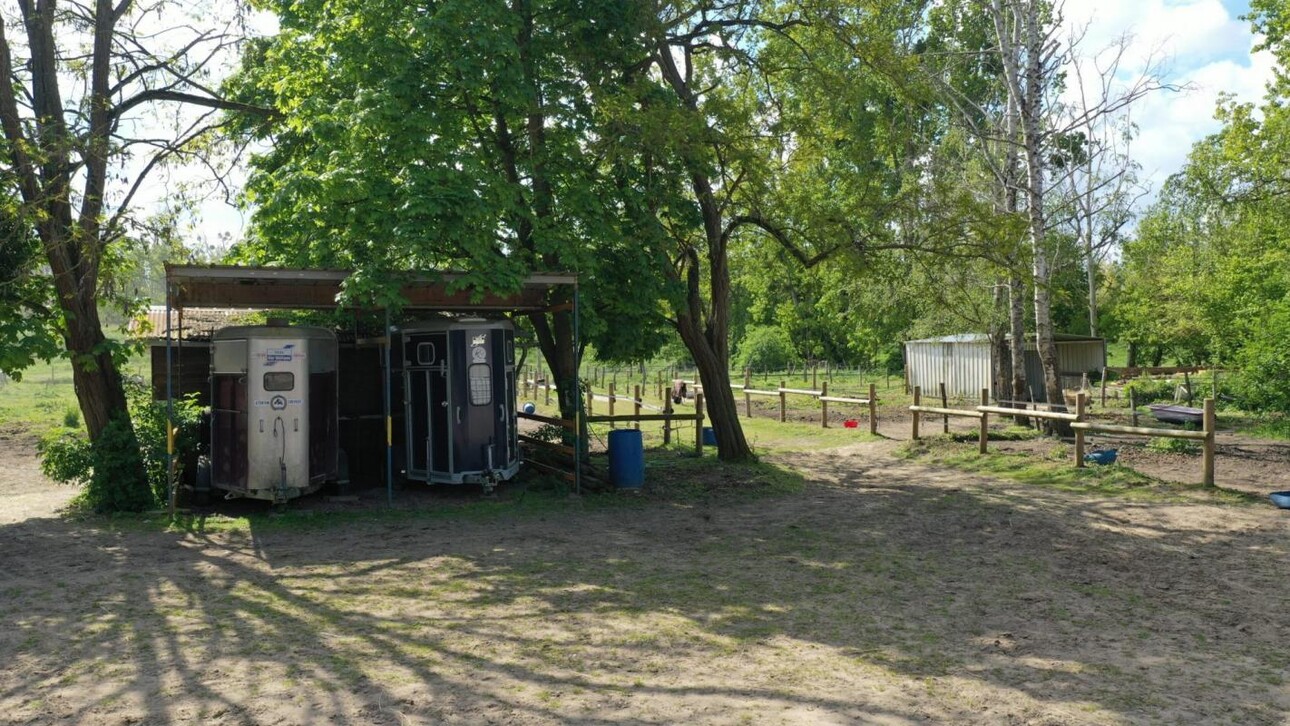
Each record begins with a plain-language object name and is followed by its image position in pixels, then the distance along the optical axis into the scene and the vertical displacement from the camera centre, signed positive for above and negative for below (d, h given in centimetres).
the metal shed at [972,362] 3058 +2
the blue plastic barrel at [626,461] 1341 -131
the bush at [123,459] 1162 -104
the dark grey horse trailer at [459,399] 1242 -37
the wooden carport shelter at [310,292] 1060 +101
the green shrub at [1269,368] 1731 -17
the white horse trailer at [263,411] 1129 -45
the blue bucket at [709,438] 1864 -141
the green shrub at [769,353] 4888 +71
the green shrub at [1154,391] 2747 -91
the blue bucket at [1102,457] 1451 -148
